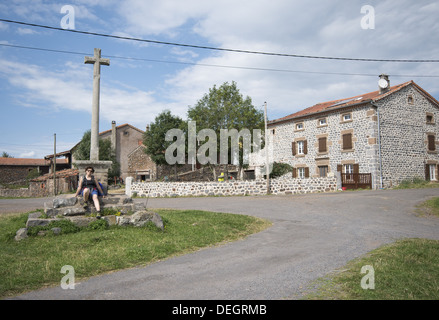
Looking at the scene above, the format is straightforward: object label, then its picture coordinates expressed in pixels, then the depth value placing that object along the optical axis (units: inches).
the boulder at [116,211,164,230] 320.2
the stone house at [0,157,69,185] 1833.2
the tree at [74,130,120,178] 1421.0
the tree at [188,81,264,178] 1050.7
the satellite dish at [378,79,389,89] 1042.7
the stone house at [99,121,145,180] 1585.9
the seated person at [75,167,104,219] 325.4
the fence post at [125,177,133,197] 940.6
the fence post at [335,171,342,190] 906.7
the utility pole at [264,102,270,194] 911.0
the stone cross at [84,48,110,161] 383.9
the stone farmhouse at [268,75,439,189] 974.4
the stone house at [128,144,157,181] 1567.4
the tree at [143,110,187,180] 1328.7
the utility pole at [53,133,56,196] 1213.8
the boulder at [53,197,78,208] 316.5
